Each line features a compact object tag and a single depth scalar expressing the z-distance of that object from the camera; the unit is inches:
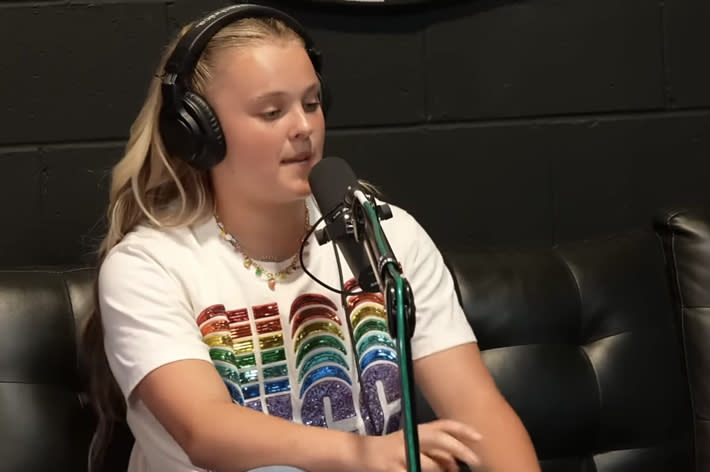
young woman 109.0
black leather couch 118.2
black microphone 96.4
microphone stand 87.4
